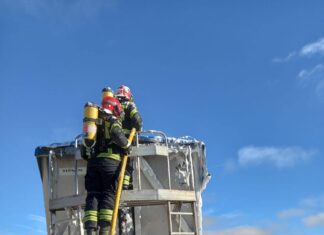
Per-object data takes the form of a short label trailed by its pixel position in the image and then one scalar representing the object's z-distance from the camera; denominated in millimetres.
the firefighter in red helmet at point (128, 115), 7828
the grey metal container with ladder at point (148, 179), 8562
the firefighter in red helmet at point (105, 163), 6758
